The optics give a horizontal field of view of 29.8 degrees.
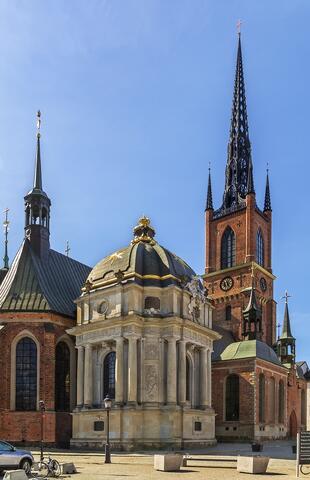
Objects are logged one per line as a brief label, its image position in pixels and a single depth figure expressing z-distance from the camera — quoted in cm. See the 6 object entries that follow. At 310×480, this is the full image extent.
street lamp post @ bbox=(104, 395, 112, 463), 2775
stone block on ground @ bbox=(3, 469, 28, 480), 1538
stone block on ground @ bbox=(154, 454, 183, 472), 2247
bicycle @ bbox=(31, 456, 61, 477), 2020
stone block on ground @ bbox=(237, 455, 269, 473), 2144
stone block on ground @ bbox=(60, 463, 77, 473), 2125
